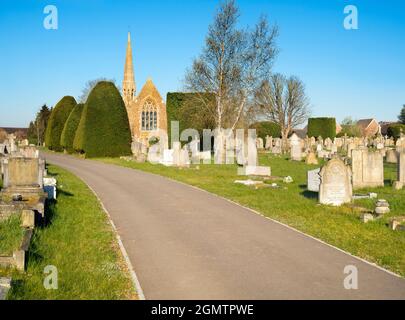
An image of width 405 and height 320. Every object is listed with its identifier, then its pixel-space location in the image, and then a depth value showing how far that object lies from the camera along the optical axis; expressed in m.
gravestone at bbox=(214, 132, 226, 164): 31.92
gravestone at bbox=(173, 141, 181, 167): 28.28
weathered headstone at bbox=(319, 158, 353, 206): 13.94
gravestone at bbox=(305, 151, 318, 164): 30.94
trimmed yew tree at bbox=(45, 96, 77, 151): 48.66
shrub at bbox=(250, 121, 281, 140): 65.75
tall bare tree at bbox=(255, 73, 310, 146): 60.34
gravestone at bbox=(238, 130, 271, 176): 22.09
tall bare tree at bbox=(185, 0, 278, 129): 33.75
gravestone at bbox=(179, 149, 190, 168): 28.06
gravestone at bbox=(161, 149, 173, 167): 29.48
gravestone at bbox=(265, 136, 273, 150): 54.01
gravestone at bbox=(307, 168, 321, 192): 16.23
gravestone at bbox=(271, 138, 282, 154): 43.64
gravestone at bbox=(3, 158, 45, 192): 12.81
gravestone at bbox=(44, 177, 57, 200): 13.96
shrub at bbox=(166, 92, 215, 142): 37.53
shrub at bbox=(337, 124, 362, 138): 70.81
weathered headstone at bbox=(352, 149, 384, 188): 17.97
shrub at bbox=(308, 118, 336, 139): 63.88
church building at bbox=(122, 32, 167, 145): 62.88
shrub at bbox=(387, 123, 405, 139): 63.37
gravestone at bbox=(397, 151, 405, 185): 17.19
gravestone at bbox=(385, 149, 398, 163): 29.55
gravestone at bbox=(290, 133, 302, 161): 34.28
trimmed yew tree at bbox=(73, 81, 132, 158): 36.47
